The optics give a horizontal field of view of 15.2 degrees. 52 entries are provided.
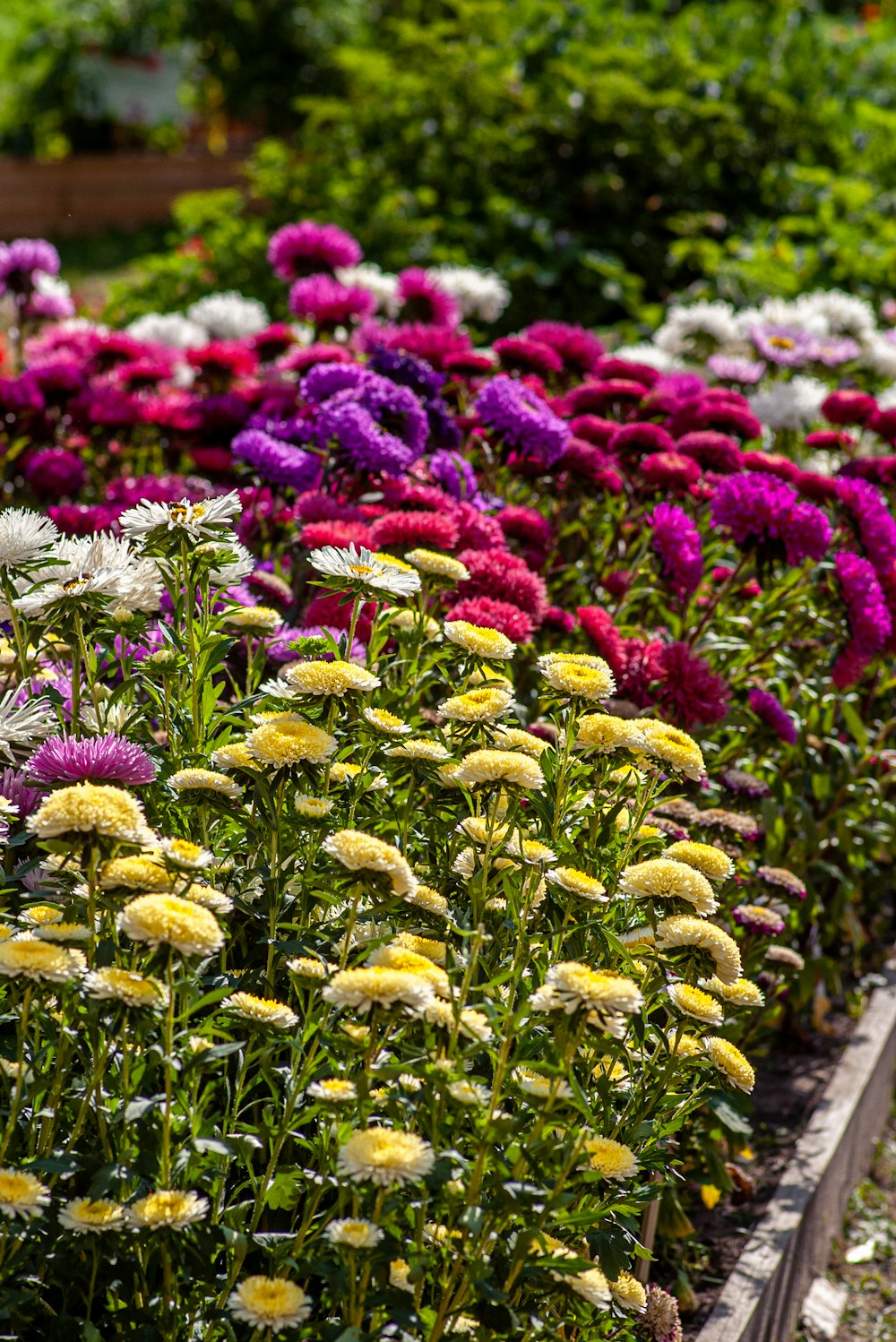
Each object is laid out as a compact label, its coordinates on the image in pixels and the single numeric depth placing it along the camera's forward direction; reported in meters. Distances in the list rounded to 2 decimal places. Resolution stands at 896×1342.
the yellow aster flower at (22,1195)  1.77
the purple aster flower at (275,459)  2.60
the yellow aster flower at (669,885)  1.96
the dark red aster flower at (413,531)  2.35
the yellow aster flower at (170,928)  1.77
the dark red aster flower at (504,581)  2.40
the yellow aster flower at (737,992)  2.03
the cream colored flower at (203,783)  1.95
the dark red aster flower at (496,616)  2.30
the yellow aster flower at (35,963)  1.78
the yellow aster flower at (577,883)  1.94
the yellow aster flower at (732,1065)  2.02
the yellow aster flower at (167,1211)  1.79
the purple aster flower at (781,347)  3.71
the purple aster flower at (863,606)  2.55
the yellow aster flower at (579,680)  2.01
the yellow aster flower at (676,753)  2.01
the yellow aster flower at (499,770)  1.92
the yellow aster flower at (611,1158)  1.91
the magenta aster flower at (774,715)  2.57
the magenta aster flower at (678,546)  2.55
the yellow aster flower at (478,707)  1.99
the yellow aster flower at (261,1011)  1.87
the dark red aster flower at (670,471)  2.62
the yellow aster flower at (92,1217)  1.79
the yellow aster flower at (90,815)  1.81
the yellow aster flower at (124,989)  1.79
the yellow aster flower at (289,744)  1.91
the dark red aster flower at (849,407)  3.20
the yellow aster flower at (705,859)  2.02
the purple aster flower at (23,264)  3.54
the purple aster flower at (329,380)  2.70
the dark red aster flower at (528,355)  3.11
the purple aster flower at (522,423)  2.66
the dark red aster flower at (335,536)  2.36
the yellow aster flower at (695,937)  1.97
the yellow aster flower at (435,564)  2.18
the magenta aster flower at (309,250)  3.59
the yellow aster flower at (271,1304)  1.79
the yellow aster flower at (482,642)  2.06
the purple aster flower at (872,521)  2.61
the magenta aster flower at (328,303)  3.28
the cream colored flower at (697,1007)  1.96
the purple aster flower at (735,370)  3.71
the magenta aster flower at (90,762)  1.97
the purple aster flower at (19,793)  2.12
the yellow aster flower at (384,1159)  1.77
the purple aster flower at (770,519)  2.52
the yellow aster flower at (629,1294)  1.99
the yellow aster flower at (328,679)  1.95
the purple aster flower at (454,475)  2.70
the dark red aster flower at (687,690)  2.44
